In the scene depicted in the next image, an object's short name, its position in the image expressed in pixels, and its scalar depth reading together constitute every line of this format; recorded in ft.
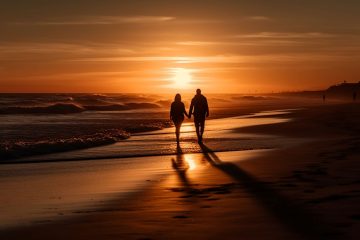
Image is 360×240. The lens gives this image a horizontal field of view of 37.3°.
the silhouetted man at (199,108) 65.05
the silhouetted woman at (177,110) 66.44
